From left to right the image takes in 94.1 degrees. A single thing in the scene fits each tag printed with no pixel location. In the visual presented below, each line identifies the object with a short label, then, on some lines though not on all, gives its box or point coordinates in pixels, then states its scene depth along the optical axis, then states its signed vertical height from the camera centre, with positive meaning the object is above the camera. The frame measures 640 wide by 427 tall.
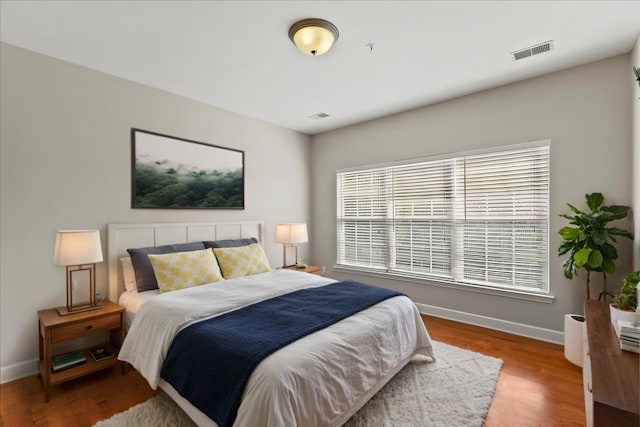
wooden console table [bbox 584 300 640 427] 1.04 -0.69
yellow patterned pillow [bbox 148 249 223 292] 2.68 -0.53
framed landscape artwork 3.11 +0.46
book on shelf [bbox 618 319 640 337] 1.44 -0.58
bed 1.42 -0.80
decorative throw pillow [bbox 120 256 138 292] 2.80 -0.57
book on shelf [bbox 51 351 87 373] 2.27 -1.16
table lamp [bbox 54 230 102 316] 2.29 -0.30
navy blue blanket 1.49 -0.72
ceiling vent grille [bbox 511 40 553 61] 2.46 +1.38
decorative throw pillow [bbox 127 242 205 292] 2.73 -0.51
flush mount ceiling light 2.11 +1.30
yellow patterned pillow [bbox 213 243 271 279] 3.18 -0.53
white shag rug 1.89 -1.31
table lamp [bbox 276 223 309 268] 4.00 -0.28
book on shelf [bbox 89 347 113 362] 2.47 -1.18
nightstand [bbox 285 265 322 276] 4.09 -0.78
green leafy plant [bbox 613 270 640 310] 1.83 -0.54
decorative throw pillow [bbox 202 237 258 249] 3.42 -0.35
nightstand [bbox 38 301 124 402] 2.15 -0.91
